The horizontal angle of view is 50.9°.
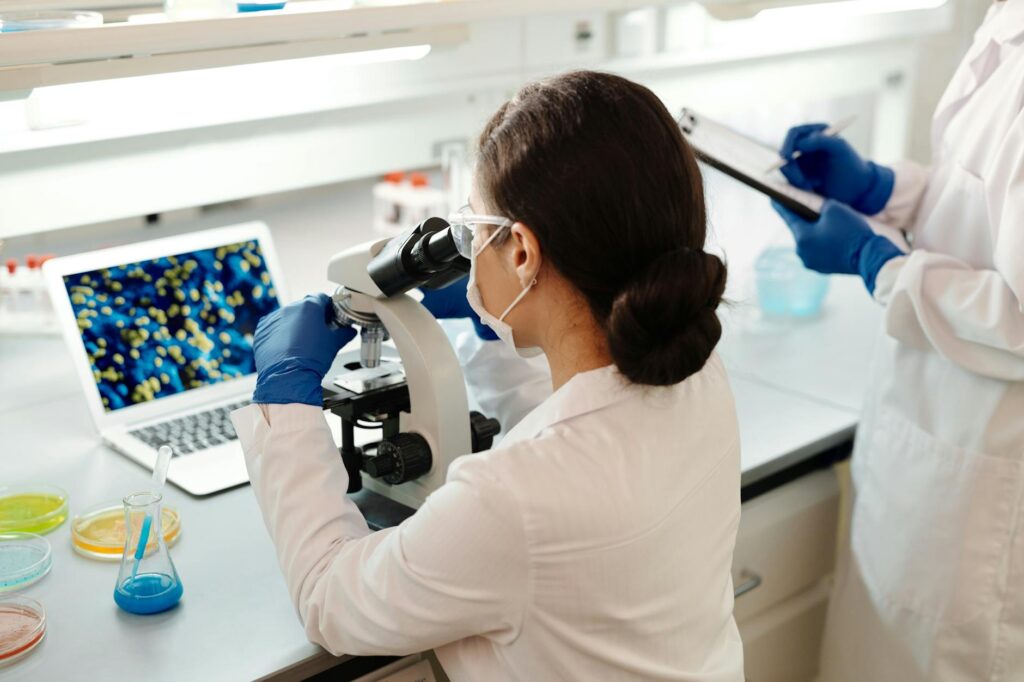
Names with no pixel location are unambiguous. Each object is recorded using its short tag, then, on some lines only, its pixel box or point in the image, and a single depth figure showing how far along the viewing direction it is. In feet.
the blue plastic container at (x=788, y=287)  8.32
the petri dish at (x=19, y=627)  3.90
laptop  5.62
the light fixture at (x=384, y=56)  5.32
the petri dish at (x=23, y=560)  4.37
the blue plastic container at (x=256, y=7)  4.62
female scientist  3.38
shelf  4.09
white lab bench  3.96
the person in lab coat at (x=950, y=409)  5.30
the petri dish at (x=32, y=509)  4.83
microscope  4.46
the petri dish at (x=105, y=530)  4.63
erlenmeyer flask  4.18
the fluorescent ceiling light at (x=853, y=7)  6.49
